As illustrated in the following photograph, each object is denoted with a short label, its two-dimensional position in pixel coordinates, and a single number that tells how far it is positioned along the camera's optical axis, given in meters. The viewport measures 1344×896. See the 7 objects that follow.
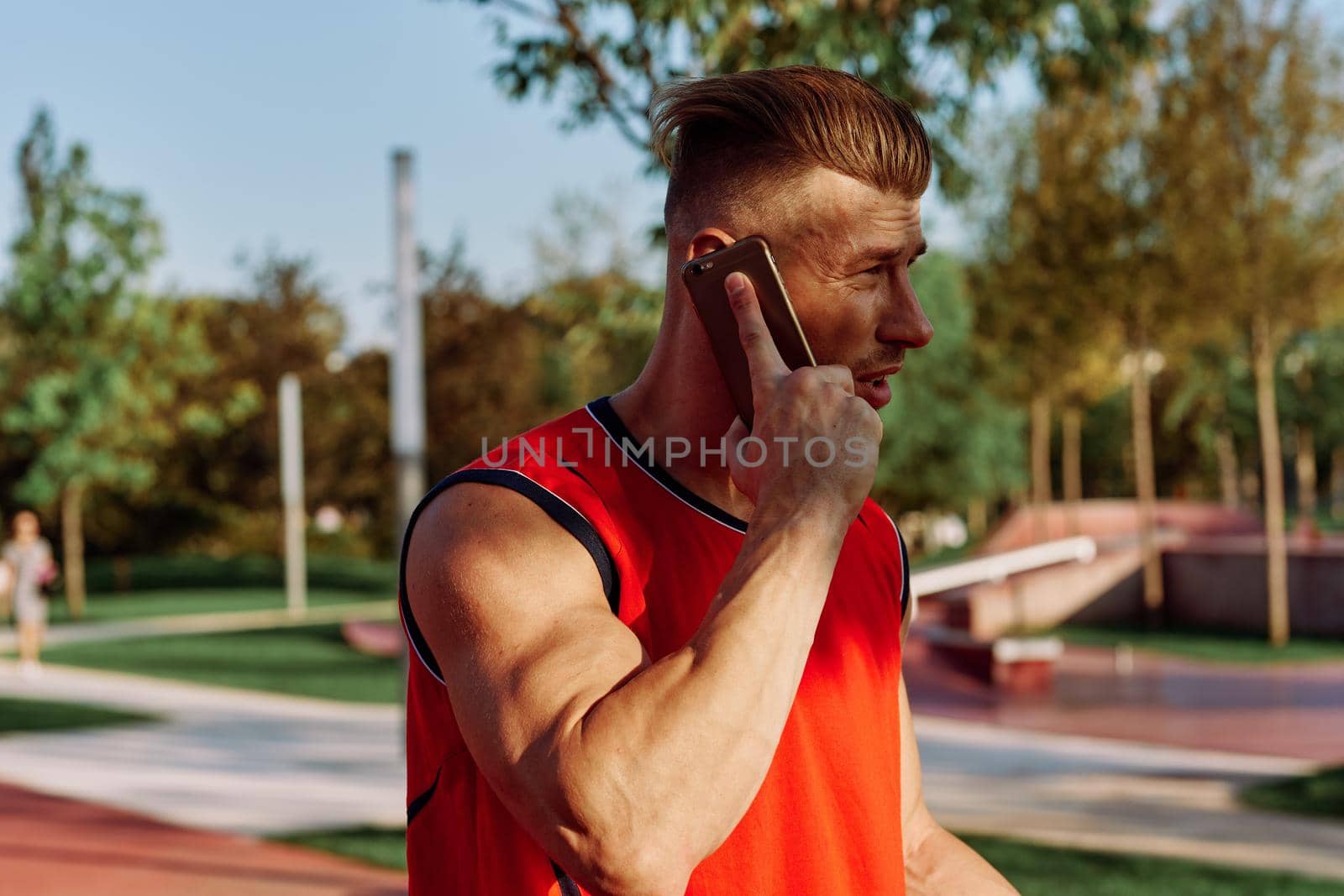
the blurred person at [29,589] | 16.44
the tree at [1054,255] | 18.78
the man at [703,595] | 1.31
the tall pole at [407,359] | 8.91
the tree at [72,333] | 25.81
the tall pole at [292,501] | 26.48
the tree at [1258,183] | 16.38
